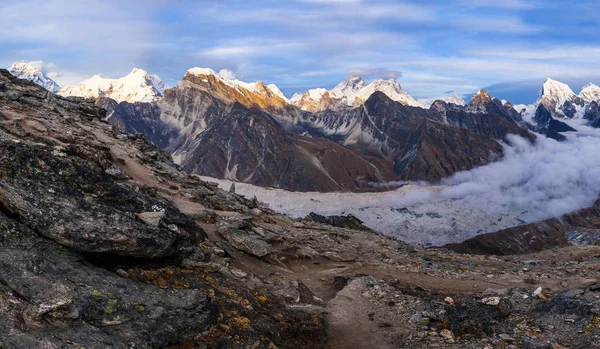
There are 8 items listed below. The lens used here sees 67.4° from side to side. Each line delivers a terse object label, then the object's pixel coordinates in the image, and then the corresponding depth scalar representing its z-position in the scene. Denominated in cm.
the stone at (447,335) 2107
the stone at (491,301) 2677
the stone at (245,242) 2973
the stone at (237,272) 2458
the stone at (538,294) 2684
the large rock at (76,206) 1739
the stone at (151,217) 2128
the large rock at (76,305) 1352
